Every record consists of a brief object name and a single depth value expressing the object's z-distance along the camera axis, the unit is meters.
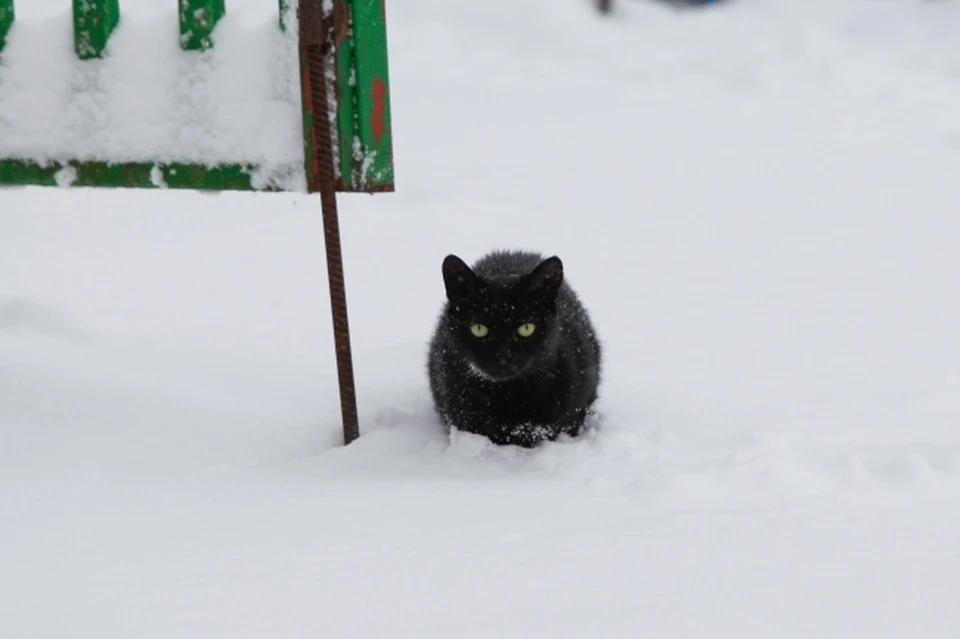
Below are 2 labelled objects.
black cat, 7.48
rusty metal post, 7.03
